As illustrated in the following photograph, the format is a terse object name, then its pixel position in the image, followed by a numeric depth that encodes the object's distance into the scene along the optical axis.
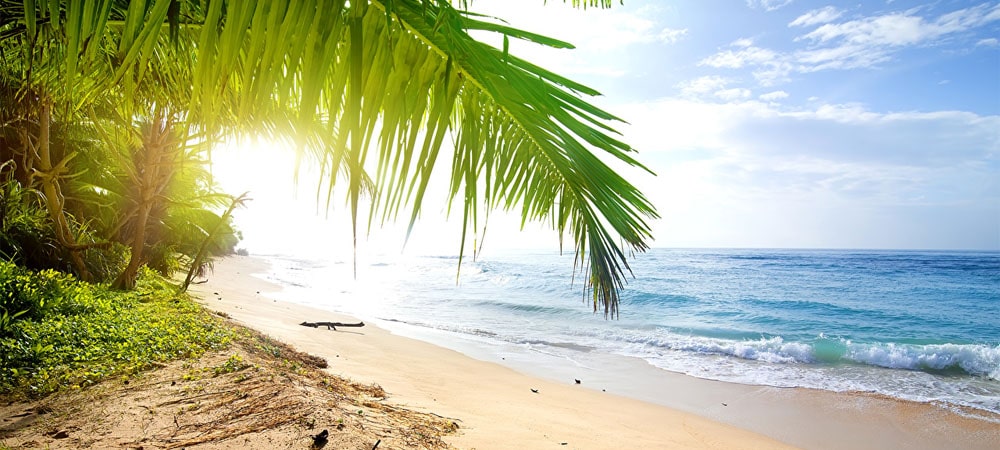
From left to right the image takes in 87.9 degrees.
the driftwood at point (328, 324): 10.38
